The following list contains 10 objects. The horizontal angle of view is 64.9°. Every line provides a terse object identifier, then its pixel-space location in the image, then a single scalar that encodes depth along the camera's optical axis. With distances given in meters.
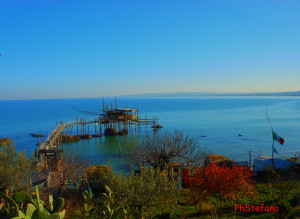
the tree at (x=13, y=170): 14.18
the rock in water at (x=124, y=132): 55.13
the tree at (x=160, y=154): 17.72
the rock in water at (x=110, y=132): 53.69
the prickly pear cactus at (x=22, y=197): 7.81
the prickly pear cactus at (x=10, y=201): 5.75
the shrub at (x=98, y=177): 15.53
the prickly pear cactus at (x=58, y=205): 6.25
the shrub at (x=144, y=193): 8.81
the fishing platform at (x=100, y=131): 29.89
